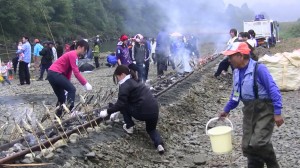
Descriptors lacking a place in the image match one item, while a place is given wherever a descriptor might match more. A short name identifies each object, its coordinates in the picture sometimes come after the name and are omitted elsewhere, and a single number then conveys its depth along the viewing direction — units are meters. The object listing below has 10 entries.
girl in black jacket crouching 6.40
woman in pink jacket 7.84
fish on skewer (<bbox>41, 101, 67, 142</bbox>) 6.48
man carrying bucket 4.58
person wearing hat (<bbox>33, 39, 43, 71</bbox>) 20.59
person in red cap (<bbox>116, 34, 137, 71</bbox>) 11.98
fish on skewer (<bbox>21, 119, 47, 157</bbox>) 5.96
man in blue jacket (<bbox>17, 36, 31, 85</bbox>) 15.76
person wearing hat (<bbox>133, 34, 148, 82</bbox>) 12.74
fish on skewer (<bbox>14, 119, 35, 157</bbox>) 5.82
